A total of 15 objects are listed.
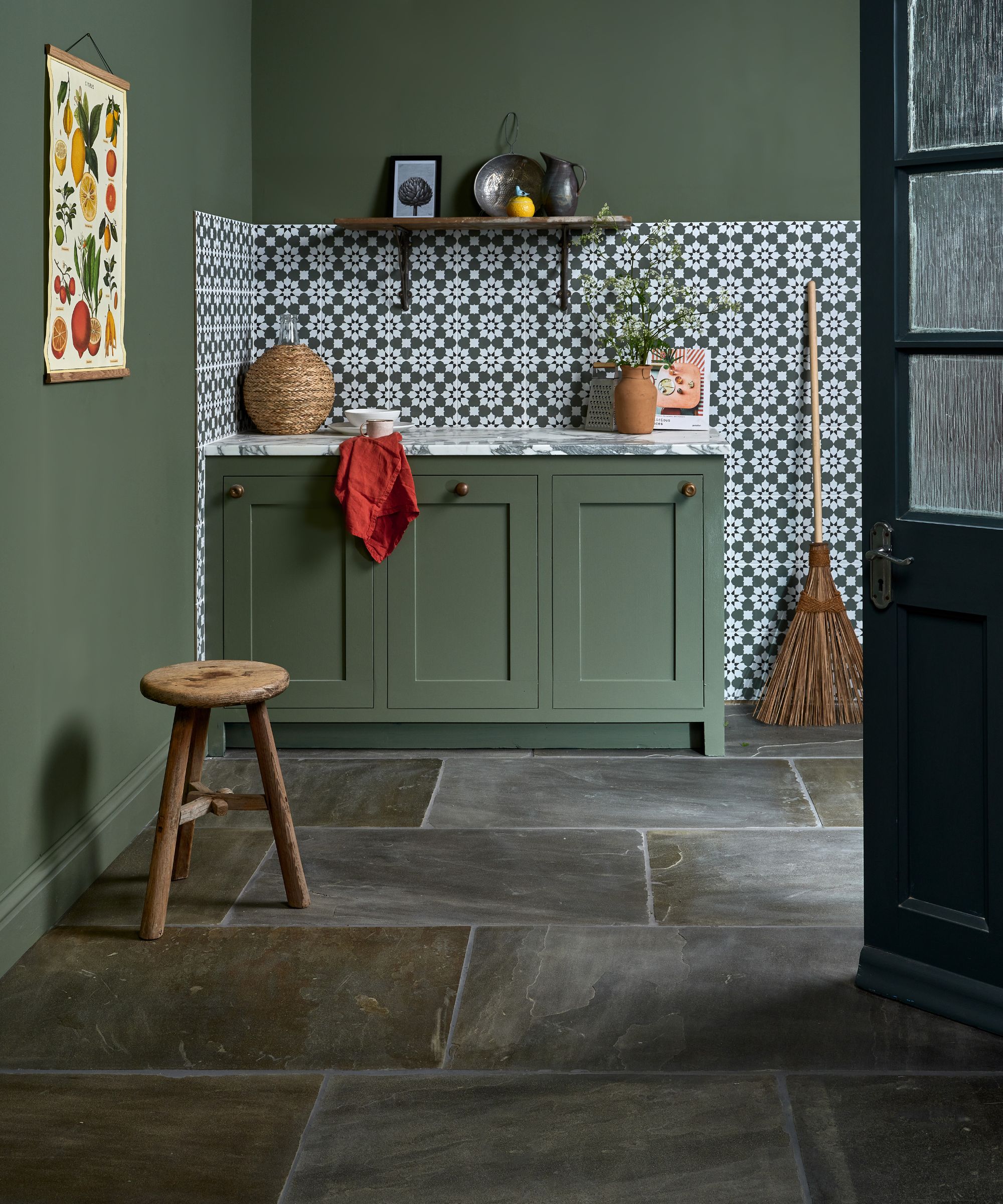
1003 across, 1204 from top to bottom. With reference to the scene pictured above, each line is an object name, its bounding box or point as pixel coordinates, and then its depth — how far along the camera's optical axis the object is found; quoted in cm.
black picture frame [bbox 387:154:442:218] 491
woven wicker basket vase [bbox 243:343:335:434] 468
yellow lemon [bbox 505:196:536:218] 477
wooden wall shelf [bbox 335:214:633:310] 474
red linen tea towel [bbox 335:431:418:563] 429
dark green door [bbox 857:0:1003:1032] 250
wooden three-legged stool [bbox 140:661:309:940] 301
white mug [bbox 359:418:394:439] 441
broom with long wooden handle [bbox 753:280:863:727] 483
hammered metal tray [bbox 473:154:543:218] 488
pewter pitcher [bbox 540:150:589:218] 477
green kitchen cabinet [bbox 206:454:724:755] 435
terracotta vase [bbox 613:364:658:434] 465
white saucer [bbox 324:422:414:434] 480
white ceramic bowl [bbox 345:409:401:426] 456
